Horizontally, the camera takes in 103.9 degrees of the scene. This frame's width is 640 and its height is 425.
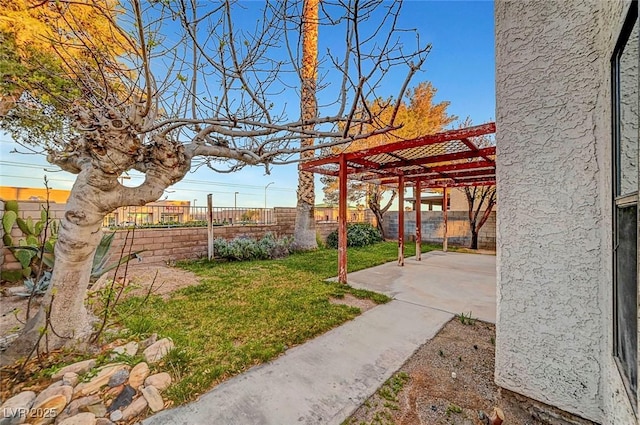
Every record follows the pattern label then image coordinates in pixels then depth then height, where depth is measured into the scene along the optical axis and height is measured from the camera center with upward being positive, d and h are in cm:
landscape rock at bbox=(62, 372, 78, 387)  202 -135
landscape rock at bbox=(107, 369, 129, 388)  210 -140
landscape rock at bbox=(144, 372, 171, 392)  210 -142
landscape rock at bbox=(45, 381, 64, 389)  199 -136
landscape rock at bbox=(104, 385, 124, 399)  200 -144
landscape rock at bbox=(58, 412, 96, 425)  167 -139
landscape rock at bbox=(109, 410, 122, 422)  179 -146
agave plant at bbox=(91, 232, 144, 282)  417 -79
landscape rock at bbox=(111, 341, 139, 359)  249 -139
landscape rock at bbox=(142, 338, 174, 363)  246 -139
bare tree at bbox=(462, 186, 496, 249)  1059 +6
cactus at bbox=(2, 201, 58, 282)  443 -47
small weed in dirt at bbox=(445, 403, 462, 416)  195 -156
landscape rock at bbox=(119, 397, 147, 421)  182 -145
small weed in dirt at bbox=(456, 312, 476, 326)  352 -155
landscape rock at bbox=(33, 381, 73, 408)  184 -135
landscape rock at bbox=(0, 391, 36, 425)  167 -134
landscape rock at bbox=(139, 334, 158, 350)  270 -141
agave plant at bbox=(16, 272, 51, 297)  374 -108
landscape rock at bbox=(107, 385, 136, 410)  190 -145
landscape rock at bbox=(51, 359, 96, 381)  211 -134
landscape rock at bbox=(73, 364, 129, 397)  197 -138
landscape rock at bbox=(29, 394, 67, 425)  170 -137
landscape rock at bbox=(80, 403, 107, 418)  181 -144
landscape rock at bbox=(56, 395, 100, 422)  177 -142
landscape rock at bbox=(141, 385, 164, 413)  190 -144
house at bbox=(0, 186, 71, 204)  1010 +102
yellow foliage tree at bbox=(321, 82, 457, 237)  1178 +446
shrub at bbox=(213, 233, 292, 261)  775 -114
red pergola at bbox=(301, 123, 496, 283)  427 +117
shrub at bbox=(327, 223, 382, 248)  1136 -112
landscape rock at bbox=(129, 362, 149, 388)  213 -140
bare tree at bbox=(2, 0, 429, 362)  208 +118
